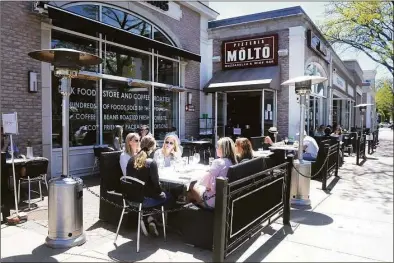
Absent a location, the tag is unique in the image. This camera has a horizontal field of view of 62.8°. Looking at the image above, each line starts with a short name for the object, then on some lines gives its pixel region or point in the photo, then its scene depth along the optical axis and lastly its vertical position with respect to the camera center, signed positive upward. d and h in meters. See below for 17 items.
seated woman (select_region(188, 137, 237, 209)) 4.04 -0.69
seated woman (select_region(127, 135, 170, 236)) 4.03 -0.67
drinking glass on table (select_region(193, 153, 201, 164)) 5.49 -0.62
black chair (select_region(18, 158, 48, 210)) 5.80 -0.89
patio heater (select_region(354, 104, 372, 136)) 15.67 +0.63
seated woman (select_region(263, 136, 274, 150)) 9.34 -0.62
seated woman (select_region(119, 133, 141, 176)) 4.80 -0.43
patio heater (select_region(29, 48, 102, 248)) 4.00 -0.90
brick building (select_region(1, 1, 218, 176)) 7.23 +1.50
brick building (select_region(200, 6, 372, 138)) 12.73 +2.28
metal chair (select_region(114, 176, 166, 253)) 3.96 -0.87
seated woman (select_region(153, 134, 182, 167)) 5.39 -0.52
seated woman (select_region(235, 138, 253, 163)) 4.90 -0.43
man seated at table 8.27 -0.74
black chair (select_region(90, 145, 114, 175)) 7.98 -0.75
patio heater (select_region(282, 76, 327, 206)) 5.97 -1.01
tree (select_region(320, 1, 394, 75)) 12.33 +4.06
